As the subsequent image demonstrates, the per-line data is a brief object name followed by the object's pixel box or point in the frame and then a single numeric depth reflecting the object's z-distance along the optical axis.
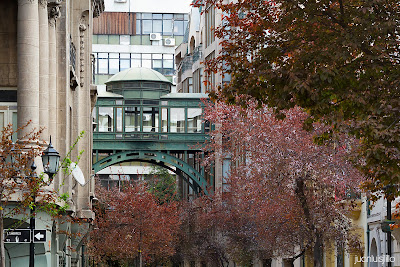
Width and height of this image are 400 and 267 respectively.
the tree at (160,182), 81.89
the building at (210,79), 42.50
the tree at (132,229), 61.66
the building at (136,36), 115.50
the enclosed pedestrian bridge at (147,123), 70.38
